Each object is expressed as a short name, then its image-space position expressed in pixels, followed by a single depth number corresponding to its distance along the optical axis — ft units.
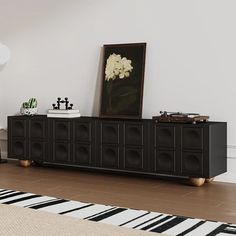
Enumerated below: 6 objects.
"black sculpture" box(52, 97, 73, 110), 16.46
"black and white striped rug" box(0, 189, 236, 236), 9.16
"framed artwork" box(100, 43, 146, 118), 15.35
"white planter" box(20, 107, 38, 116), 17.29
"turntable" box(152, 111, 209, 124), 13.75
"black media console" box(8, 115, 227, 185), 13.57
